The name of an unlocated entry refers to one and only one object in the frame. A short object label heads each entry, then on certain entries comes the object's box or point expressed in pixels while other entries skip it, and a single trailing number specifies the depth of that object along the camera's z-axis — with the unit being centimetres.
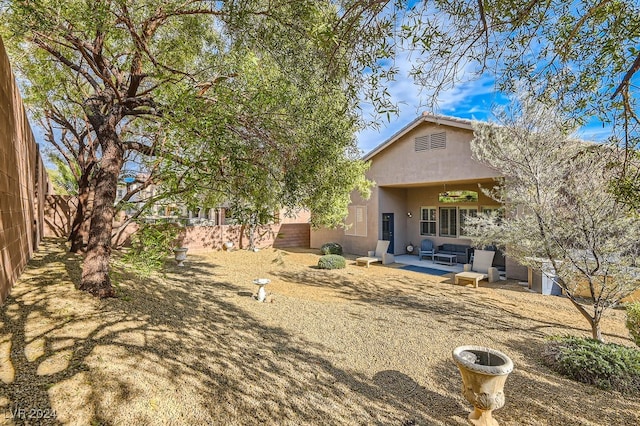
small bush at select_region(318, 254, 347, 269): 1292
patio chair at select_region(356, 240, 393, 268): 1383
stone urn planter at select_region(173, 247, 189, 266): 1281
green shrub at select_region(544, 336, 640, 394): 452
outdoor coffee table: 1409
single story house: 1230
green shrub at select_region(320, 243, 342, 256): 1601
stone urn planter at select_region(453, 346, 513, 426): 354
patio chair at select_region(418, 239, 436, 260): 1537
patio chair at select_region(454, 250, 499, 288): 1042
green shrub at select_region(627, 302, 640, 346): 558
